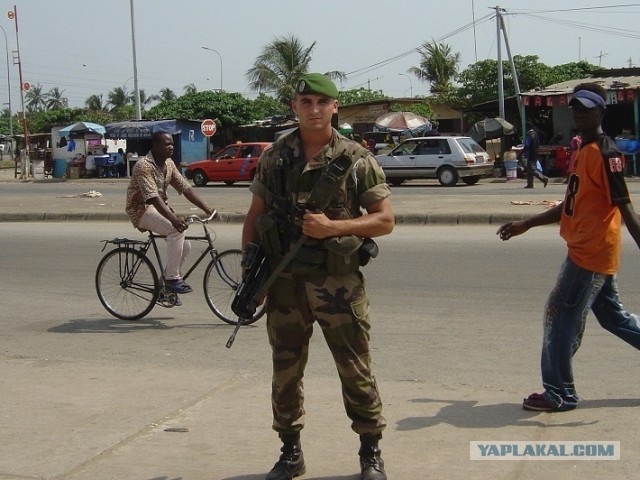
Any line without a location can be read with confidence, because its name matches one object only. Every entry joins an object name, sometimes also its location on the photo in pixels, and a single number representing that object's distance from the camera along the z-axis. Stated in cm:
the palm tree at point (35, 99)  13088
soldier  386
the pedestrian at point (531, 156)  2461
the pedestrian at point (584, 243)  468
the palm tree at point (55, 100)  12838
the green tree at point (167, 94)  11088
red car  3234
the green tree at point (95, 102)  11238
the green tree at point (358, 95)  4922
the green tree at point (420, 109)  4066
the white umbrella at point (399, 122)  3500
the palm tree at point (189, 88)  9798
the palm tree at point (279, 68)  5141
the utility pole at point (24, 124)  4181
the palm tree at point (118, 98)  11131
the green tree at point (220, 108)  4531
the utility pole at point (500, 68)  3135
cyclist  789
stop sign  3669
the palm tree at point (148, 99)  11538
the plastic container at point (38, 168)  4588
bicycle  809
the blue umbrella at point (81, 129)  4141
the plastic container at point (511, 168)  2884
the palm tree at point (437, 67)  5288
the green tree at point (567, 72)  4141
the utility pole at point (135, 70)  4482
